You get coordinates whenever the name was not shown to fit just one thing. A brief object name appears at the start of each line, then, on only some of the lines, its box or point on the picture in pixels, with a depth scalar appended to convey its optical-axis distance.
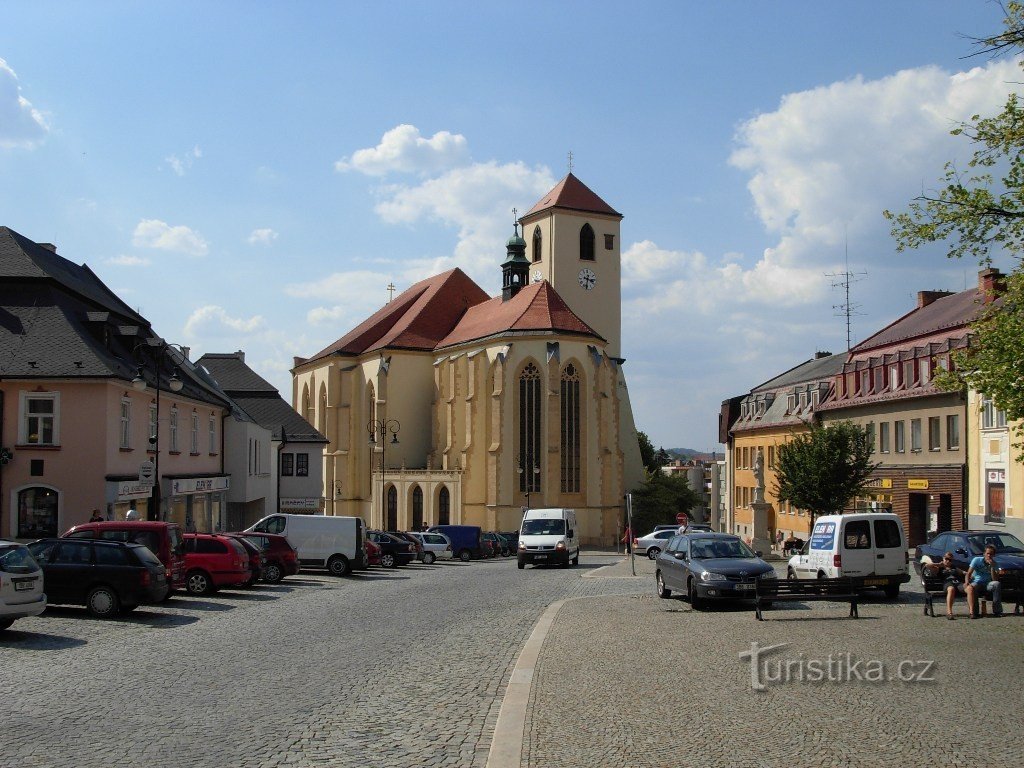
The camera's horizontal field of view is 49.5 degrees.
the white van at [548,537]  38.88
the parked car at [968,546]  22.58
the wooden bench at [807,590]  18.38
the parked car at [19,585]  15.65
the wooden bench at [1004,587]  18.42
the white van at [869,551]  21.67
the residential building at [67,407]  29.41
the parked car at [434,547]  45.81
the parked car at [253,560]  26.00
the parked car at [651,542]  46.83
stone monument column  39.66
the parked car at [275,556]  28.97
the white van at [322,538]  33.03
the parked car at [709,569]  20.33
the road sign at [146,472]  28.46
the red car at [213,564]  24.61
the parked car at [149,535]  21.52
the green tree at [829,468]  41.91
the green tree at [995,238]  17.16
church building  69.56
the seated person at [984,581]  18.36
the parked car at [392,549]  40.59
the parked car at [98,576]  19.09
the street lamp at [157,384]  28.04
